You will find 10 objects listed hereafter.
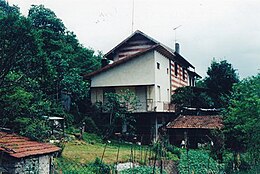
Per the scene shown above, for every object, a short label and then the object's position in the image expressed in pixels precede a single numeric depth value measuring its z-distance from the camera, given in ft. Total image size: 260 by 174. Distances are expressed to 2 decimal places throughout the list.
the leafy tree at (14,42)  36.70
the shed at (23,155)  33.88
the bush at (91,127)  85.05
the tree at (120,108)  84.64
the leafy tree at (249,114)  46.19
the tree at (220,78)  114.58
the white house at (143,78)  87.86
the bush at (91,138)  73.74
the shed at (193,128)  80.79
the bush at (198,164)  48.20
